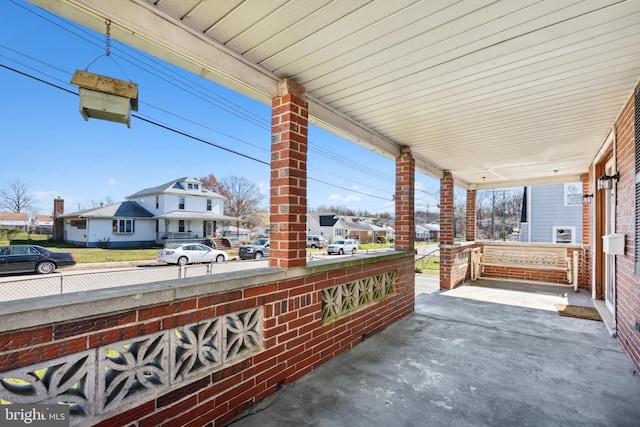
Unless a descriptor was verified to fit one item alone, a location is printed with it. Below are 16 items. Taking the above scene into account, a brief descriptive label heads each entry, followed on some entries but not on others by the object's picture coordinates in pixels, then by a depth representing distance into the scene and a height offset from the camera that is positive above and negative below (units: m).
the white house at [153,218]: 19.09 -0.08
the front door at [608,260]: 4.79 -0.69
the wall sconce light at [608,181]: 3.58 +0.50
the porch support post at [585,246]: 6.80 -0.64
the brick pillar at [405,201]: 4.76 +0.28
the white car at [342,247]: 22.12 -2.25
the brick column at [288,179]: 2.60 +0.35
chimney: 20.33 -0.17
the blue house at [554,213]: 10.98 +0.22
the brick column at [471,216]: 8.33 +0.07
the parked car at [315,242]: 26.20 -2.20
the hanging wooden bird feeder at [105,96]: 1.54 +0.66
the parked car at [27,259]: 8.97 -1.37
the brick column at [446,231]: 6.54 -0.29
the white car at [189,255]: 13.81 -1.86
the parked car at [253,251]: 16.84 -2.00
